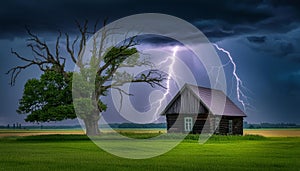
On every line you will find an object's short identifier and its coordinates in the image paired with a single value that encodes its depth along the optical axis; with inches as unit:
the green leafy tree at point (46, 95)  2176.4
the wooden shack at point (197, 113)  2183.8
